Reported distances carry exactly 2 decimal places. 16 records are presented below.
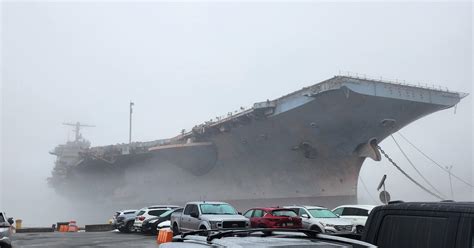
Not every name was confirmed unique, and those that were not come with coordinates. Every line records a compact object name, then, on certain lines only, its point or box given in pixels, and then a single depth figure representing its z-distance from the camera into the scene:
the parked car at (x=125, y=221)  25.69
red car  16.45
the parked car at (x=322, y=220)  16.52
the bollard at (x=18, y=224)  32.22
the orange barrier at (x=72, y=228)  31.47
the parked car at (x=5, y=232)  11.40
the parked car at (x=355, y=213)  17.70
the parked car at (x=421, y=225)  3.19
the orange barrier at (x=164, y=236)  16.36
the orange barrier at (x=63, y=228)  32.52
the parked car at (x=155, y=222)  22.56
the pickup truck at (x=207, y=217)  15.45
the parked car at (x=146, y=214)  23.31
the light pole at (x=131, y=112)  65.49
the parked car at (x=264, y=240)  2.50
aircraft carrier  31.48
